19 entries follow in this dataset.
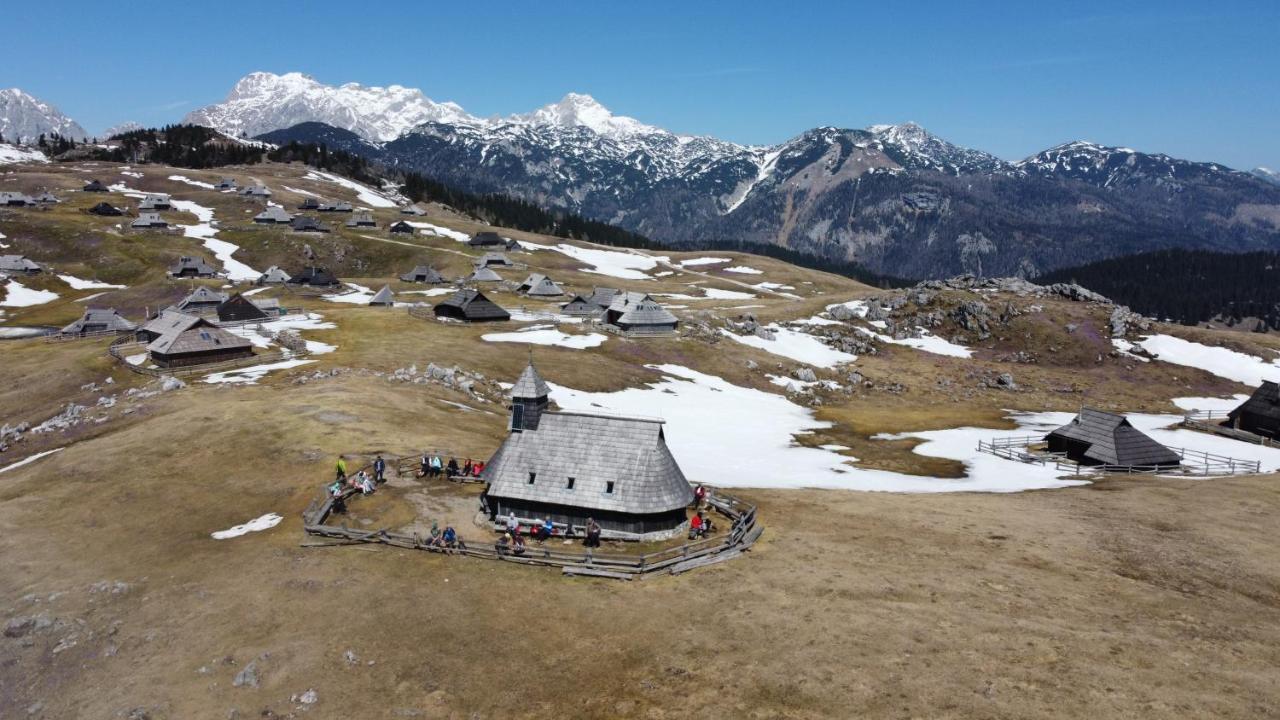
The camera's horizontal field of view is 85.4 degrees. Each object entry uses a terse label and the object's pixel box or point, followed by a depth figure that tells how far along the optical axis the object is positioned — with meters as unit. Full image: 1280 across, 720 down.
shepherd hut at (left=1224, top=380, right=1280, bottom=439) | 76.81
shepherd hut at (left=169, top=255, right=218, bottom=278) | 134.38
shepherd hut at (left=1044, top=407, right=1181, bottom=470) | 61.28
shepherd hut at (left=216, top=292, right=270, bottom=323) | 89.50
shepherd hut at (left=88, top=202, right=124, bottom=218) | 167.75
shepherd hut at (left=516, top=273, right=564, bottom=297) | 134.75
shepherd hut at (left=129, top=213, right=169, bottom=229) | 159.50
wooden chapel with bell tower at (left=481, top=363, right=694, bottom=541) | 37.19
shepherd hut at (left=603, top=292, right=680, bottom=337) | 102.12
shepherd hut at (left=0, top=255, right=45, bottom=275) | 126.19
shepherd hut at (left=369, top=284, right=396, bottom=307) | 113.38
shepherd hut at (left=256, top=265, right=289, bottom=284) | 132.12
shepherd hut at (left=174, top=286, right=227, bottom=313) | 102.94
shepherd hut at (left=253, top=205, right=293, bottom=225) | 173.75
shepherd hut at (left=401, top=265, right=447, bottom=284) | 142.50
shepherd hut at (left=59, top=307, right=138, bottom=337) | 89.12
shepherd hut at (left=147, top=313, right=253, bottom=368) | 69.38
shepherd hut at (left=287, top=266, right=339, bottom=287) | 129.12
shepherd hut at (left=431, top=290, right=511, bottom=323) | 102.50
